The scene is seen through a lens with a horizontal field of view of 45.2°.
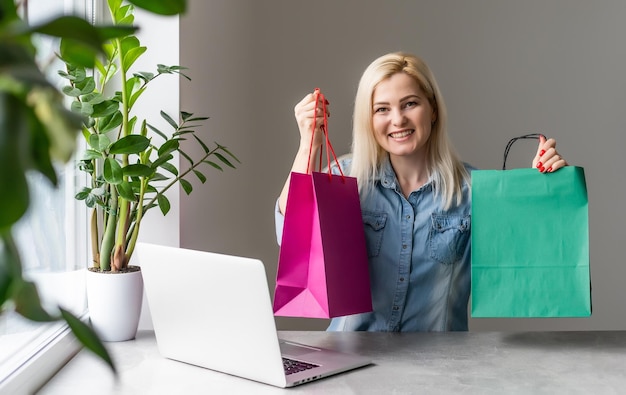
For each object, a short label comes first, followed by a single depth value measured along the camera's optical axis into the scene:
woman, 1.88
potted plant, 1.54
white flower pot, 1.62
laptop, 1.30
